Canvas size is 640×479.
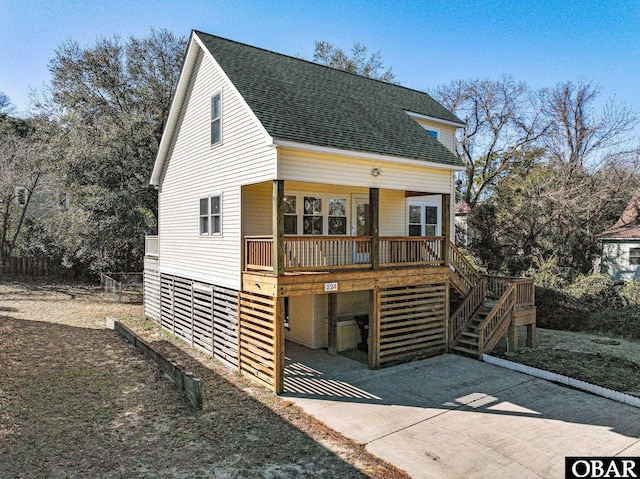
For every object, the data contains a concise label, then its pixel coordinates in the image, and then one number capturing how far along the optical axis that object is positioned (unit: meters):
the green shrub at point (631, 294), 17.28
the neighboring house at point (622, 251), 21.84
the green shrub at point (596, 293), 18.06
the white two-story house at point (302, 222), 10.07
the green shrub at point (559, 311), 17.97
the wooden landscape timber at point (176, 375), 8.21
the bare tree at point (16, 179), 24.50
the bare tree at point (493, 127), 26.97
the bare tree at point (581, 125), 24.00
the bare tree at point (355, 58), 31.55
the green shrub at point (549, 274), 19.77
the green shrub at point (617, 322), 16.33
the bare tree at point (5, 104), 38.66
